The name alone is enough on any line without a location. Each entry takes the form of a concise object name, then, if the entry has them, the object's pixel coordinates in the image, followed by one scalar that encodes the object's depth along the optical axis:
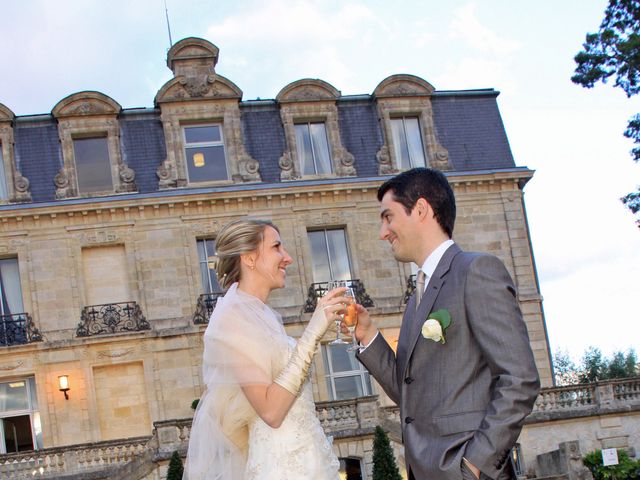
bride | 5.08
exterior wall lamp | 23.33
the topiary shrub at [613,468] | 21.48
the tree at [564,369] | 44.72
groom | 3.89
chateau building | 23.64
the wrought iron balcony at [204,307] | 24.44
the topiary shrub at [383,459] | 20.84
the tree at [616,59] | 23.86
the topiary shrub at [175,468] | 19.64
